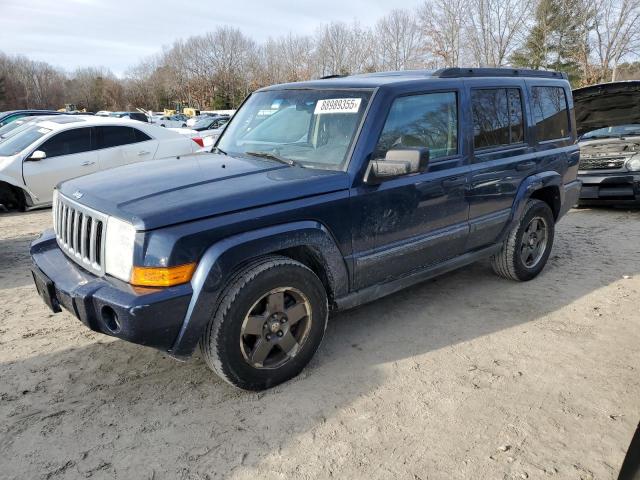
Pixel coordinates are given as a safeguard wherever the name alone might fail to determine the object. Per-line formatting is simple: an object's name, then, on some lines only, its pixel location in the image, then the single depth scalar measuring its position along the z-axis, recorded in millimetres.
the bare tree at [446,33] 30734
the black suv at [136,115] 25516
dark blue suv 2635
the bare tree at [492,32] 28875
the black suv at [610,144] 7578
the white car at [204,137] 9672
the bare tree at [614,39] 24859
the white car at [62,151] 7957
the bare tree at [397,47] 40609
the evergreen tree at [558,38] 27531
